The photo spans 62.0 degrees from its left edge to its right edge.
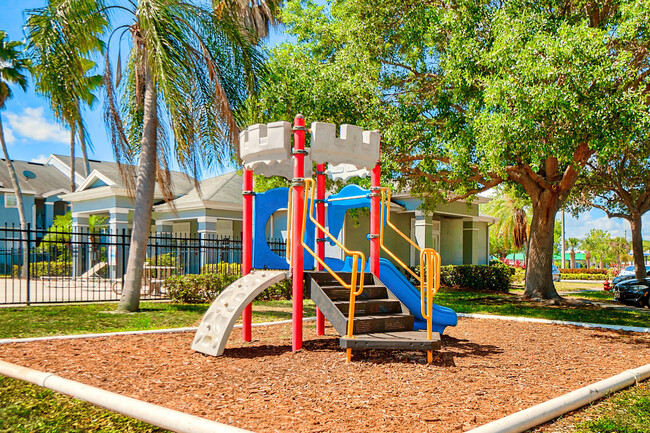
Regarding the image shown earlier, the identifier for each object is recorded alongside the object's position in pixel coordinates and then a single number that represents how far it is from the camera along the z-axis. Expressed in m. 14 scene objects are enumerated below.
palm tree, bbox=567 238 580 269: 93.56
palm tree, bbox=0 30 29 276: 28.25
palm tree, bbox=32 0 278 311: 10.73
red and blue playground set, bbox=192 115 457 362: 7.07
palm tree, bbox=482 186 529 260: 41.72
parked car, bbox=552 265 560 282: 33.87
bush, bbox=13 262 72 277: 26.64
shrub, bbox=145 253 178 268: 20.71
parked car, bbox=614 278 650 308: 17.61
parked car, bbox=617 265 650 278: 31.41
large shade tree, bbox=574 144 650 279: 21.55
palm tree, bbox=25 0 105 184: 10.62
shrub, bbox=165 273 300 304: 14.53
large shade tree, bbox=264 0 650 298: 10.31
